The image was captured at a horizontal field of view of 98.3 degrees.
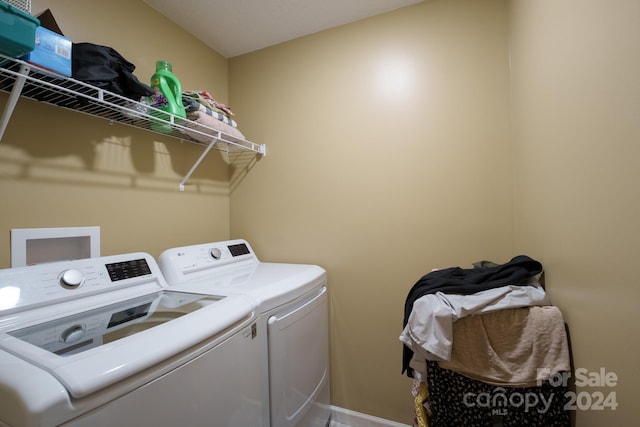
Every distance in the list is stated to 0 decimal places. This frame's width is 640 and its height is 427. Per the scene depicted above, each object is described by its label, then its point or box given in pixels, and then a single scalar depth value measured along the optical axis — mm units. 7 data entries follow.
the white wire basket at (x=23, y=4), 841
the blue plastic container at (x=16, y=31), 735
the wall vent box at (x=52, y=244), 1084
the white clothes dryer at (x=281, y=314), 1147
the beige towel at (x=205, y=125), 1490
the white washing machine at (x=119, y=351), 535
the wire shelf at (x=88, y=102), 915
